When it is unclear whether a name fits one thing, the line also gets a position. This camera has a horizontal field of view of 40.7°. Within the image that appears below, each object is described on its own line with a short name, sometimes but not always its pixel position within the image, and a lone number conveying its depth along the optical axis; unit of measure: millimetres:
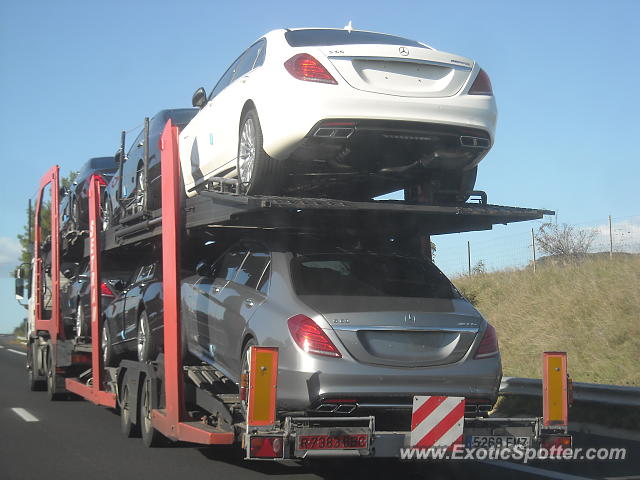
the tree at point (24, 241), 48594
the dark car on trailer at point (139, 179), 9422
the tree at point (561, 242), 26344
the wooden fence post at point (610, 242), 20531
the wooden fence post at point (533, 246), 21703
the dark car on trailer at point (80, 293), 11641
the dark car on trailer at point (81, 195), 13562
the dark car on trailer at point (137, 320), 9016
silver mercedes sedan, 5855
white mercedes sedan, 6531
